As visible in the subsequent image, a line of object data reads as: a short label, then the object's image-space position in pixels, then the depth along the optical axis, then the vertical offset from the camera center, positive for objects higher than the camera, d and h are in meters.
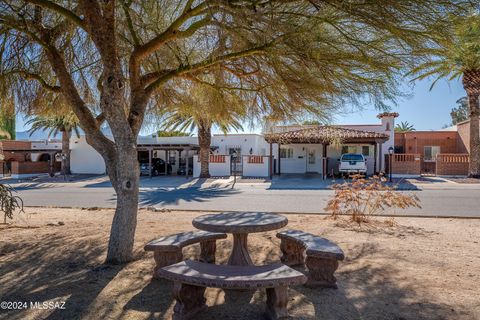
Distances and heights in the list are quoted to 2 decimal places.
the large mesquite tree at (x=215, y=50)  4.42 +1.68
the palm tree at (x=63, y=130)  30.52 +2.78
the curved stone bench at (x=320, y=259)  4.33 -1.27
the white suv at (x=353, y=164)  24.23 -0.27
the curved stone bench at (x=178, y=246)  4.59 -1.18
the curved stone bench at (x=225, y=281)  3.32 -1.16
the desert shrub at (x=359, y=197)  8.30 -0.91
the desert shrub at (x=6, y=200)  7.98 -0.92
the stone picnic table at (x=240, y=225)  4.54 -0.87
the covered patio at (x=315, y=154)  24.26 +0.45
